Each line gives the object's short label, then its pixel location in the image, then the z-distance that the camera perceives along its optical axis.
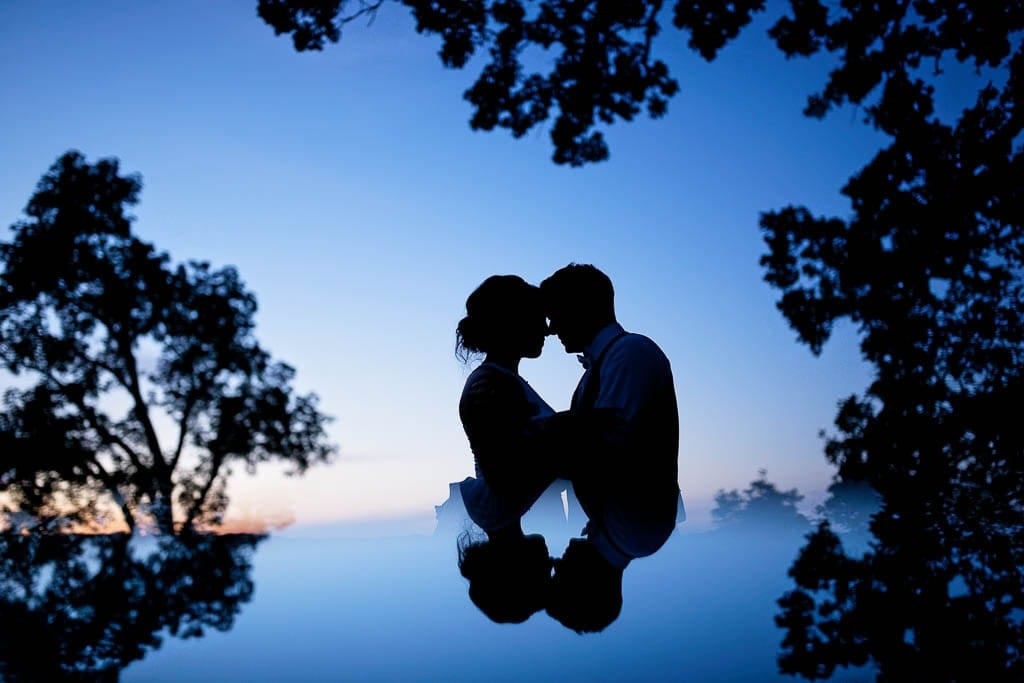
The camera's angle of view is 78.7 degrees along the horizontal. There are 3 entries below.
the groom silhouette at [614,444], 2.92
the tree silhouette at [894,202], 8.18
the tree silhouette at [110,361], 15.70
